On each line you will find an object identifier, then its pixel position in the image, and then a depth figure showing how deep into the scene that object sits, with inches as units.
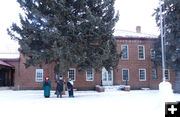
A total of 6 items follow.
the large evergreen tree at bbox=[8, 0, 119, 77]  541.6
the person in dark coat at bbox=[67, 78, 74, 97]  567.5
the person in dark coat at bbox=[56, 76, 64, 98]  548.4
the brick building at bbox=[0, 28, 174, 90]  860.0
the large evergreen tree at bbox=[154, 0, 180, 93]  660.1
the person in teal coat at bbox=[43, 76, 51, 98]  560.4
